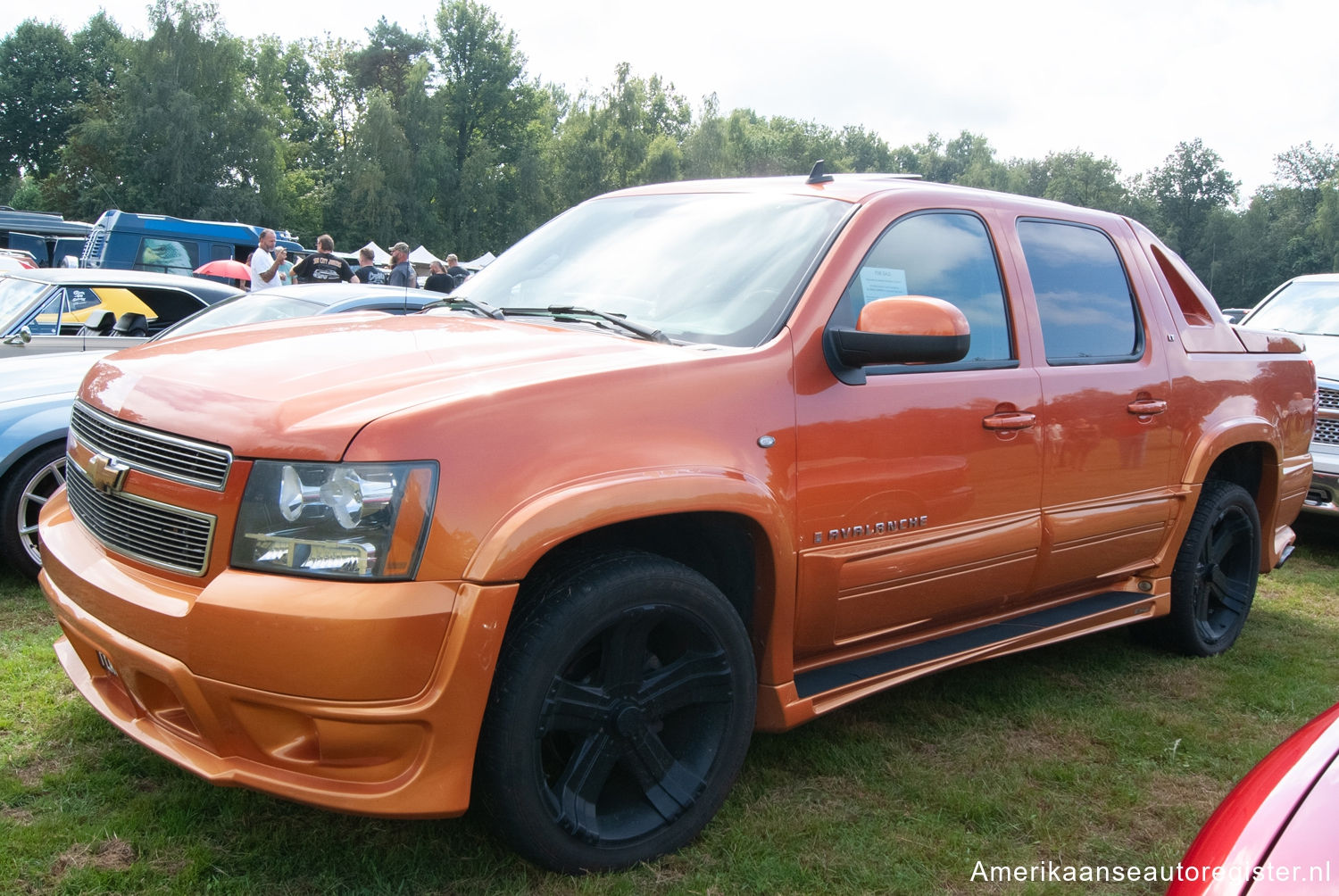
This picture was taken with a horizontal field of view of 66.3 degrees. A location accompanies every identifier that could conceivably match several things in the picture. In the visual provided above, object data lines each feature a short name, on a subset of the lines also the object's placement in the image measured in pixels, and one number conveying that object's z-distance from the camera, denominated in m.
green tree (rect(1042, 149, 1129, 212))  79.50
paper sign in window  3.06
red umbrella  16.33
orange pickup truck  2.11
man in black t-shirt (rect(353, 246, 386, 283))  13.00
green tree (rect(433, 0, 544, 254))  51.97
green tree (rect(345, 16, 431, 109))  62.47
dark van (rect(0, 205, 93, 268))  28.11
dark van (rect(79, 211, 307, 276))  19.91
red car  1.34
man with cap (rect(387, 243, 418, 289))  12.10
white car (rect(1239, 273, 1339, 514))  6.60
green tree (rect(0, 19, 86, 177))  59.22
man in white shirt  12.21
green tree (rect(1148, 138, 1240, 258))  70.81
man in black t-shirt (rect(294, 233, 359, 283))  12.10
